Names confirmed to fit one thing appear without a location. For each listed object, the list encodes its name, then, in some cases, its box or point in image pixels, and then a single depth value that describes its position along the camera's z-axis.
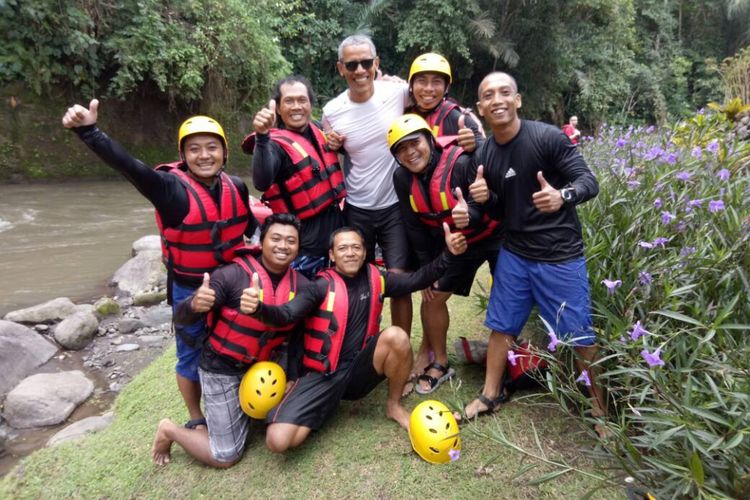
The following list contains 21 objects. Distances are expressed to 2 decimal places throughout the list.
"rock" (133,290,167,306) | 6.84
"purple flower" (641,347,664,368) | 1.75
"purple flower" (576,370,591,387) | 1.96
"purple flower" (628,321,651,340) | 1.86
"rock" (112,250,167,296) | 7.20
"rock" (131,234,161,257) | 8.15
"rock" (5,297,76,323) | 6.02
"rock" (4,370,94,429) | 4.44
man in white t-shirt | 3.41
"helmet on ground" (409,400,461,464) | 2.73
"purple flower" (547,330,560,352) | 1.97
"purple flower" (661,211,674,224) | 2.62
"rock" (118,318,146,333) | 6.14
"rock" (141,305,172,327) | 6.41
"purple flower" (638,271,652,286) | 2.36
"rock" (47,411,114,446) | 3.83
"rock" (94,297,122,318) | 6.45
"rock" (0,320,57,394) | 5.04
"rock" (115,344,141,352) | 5.74
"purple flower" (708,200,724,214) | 2.52
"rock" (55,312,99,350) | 5.74
